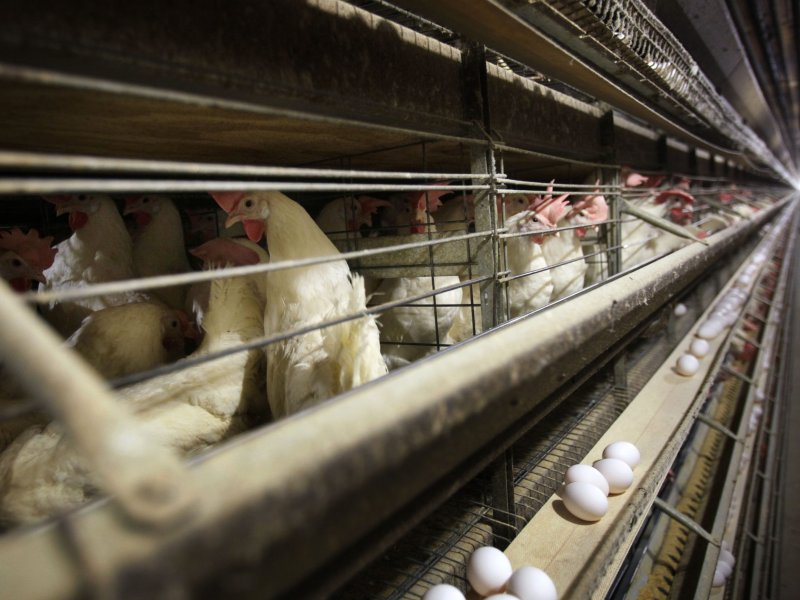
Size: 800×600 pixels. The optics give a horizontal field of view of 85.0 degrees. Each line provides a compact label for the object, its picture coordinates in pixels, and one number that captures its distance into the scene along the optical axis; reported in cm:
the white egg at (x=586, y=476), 122
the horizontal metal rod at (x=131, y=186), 34
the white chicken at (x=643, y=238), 274
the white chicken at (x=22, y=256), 136
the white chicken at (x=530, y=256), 176
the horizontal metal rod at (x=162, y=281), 35
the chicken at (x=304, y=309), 106
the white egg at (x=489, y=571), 95
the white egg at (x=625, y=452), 137
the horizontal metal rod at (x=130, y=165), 35
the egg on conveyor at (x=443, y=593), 88
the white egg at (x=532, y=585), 88
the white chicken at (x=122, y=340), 125
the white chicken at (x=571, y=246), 204
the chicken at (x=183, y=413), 92
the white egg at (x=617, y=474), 126
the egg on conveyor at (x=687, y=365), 215
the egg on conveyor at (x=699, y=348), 238
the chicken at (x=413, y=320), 166
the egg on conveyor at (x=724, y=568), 171
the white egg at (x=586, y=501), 112
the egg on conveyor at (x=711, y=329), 260
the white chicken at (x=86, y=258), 150
